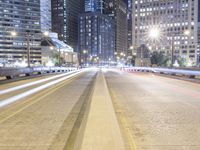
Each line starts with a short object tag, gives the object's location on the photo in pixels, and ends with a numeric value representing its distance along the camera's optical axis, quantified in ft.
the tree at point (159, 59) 372.27
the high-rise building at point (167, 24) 600.39
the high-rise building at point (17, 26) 593.42
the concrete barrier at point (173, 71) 96.00
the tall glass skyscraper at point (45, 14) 612.29
